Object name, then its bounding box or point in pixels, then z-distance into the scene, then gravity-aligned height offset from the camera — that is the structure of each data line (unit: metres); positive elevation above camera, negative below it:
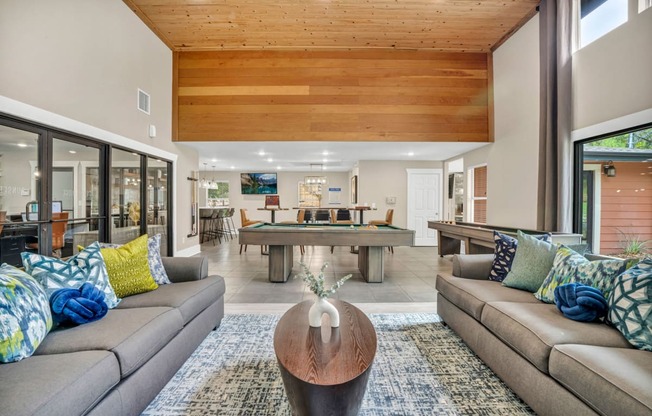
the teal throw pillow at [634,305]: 1.47 -0.56
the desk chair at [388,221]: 6.52 -0.35
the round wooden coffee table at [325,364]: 1.20 -0.76
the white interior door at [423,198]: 7.84 +0.25
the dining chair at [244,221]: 6.32 -0.35
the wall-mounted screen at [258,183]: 11.37 +0.97
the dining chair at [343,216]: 6.76 -0.23
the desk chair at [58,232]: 3.06 -0.30
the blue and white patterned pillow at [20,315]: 1.26 -0.54
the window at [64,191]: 2.64 +0.18
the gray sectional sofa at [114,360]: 1.08 -0.74
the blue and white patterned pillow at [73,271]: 1.70 -0.43
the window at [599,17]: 3.07 +2.27
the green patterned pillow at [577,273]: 1.84 -0.47
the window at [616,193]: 3.05 +0.17
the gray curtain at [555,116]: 3.61 +1.24
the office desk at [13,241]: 2.57 -0.34
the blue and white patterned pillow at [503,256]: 2.64 -0.48
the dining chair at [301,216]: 6.73 -0.24
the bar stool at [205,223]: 8.26 -0.52
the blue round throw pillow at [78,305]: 1.57 -0.59
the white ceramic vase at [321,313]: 1.71 -0.67
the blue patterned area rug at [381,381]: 1.63 -1.19
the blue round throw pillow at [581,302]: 1.73 -0.61
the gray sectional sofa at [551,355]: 1.20 -0.78
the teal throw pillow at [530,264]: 2.34 -0.50
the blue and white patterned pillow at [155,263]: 2.43 -0.51
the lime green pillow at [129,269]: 2.11 -0.50
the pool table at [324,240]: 4.11 -0.50
